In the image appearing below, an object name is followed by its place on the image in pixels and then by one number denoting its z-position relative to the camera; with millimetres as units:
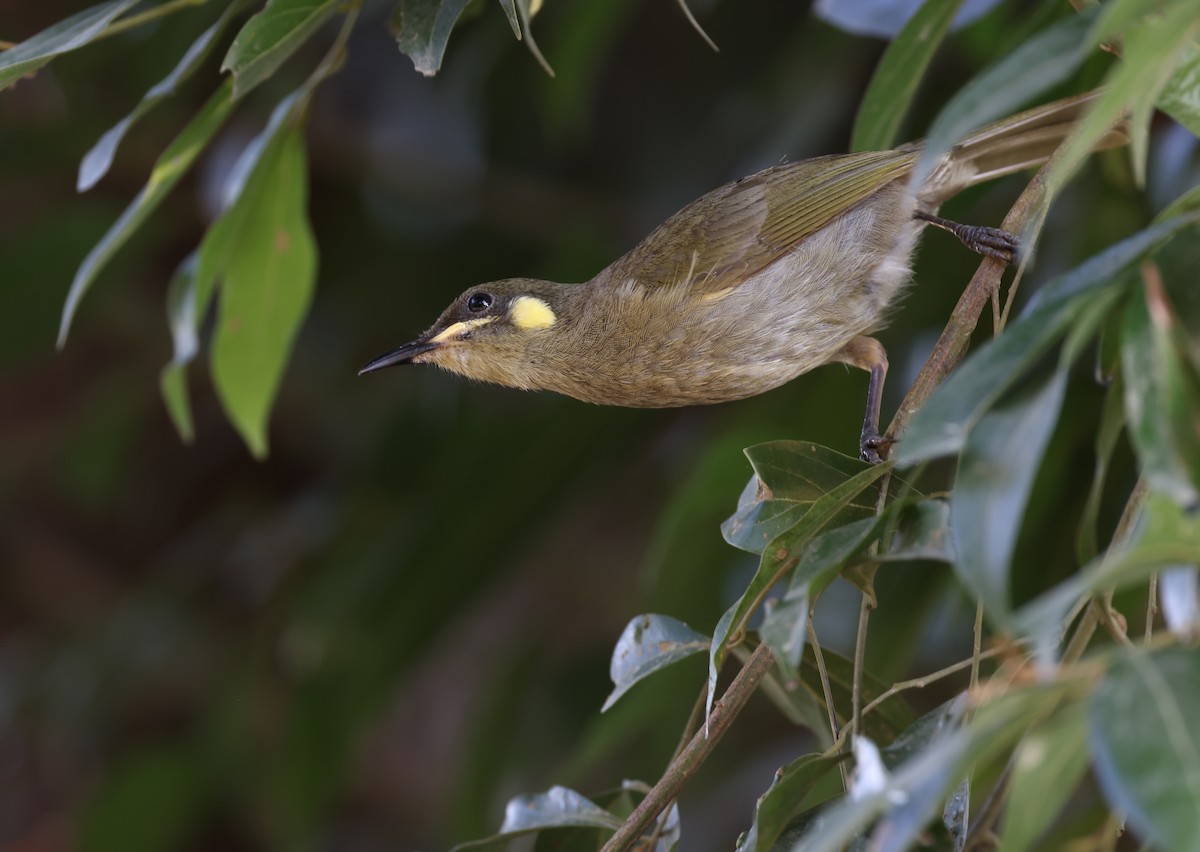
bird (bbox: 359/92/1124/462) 3731
